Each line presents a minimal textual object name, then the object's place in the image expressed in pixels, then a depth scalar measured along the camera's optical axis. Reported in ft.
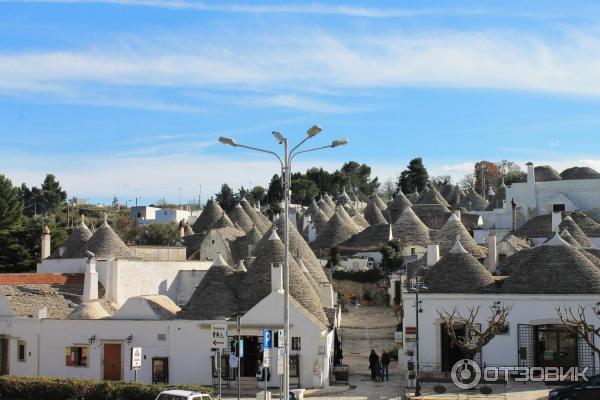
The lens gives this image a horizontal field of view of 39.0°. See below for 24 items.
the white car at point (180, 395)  78.02
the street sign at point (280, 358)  78.12
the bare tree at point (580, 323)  96.02
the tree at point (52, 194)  397.27
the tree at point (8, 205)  243.81
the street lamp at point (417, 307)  94.07
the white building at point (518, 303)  104.42
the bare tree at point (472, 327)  99.04
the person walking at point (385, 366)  107.24
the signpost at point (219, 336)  78.38
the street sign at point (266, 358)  78.84
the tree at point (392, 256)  183.34
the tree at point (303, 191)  377.30
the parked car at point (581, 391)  79.05
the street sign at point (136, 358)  82.12
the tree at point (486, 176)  416.46
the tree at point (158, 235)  256.89
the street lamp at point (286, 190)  74.22
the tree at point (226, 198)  391.63
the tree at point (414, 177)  394.11
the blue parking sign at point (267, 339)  79.36
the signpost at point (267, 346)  78.91
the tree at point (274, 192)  380.78
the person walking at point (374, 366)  106.32
